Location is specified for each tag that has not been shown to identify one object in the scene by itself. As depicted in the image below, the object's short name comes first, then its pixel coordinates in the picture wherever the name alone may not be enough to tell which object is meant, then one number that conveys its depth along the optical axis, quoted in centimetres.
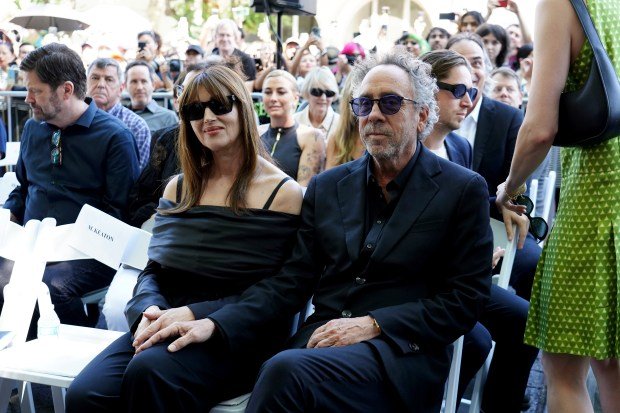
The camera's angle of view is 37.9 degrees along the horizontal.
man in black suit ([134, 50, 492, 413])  267
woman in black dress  283
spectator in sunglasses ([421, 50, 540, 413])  347
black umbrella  1504
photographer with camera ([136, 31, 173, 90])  1016
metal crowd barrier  859
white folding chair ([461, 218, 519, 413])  359
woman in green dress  258
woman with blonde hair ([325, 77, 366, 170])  496
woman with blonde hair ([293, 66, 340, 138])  736
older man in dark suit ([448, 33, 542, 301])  434
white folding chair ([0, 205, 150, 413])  305
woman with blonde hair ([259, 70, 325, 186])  572
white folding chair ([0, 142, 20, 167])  605
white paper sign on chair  352
